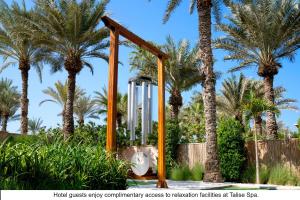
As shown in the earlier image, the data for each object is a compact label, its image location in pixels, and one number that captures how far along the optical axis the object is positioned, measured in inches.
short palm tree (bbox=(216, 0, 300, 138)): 886.4
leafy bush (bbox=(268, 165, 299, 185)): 735.1
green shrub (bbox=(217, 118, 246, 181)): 794.8
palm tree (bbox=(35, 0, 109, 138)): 917.8
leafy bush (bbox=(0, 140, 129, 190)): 236.0
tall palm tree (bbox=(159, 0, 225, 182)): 730.8
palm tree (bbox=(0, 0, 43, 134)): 999.0
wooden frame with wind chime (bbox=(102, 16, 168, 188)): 400.5
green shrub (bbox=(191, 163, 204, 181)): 827.4
